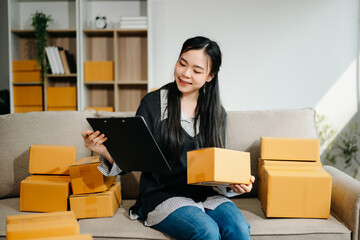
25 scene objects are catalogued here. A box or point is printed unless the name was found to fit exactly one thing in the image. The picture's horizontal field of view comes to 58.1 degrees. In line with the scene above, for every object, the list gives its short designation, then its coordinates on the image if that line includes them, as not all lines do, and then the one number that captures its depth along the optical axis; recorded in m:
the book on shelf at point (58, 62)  3.28
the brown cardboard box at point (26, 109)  3.39
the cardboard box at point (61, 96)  3.36
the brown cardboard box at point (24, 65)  3.36
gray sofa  1.35
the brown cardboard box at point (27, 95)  3.39
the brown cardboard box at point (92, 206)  1.47
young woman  1.28
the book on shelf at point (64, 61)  3.29
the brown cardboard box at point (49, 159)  1.55
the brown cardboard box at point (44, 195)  1.50
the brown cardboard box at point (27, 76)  3.40
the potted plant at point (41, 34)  3.25
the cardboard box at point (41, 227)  0.95
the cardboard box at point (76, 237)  0.91
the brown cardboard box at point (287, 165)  1.55
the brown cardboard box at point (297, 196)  1.44
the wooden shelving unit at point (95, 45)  3.40
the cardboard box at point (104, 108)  3.35
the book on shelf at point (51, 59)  3.27
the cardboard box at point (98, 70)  3.33
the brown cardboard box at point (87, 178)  1.48
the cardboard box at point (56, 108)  3.38
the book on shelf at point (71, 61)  3.38
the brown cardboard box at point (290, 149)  1.61
